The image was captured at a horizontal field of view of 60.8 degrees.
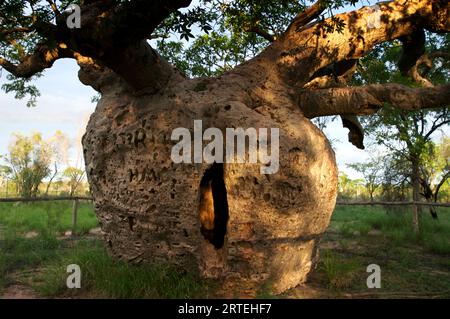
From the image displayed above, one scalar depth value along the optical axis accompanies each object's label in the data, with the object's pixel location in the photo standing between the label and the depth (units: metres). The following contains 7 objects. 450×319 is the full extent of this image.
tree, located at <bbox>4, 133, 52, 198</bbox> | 19.27
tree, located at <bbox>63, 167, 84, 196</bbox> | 24.00
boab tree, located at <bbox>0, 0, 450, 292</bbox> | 3.92
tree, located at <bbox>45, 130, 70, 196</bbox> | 25.38
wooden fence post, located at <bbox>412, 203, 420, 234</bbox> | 8.89
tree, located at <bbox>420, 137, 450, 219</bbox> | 12.86
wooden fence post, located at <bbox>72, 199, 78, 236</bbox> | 9.32
